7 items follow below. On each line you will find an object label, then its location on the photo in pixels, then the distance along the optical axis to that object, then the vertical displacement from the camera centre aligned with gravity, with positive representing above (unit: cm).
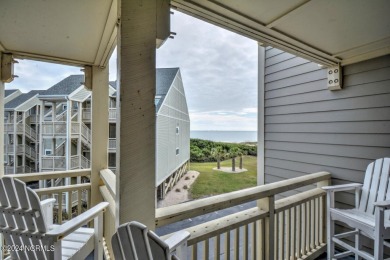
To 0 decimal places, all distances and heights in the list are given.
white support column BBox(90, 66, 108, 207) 213 +1
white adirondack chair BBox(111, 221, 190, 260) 61 -39
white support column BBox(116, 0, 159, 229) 85 +7
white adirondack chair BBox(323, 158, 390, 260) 146 -75
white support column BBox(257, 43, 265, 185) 325 +19
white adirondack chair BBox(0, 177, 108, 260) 104 -55
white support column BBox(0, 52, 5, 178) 173 +1
